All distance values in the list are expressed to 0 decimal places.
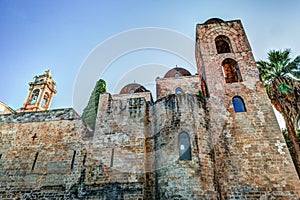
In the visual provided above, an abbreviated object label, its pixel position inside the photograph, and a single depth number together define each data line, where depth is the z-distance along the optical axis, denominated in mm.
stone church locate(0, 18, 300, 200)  9945
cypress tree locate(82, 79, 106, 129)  17414
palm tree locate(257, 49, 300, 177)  12810
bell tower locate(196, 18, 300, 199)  10039
